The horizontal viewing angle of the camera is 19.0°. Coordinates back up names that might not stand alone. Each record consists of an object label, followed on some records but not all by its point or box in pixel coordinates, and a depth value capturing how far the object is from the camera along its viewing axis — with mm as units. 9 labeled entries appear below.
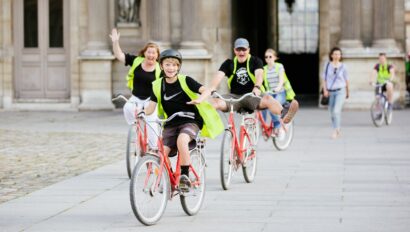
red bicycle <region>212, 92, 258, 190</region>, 14195
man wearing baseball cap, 15469
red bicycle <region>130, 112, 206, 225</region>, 10867
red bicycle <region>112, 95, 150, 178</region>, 14836
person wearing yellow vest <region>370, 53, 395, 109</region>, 27325
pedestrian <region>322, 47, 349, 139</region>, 23156
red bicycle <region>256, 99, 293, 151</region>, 20062
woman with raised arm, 15562
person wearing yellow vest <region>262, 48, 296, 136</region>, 21241
